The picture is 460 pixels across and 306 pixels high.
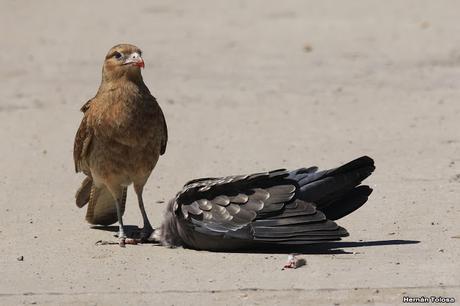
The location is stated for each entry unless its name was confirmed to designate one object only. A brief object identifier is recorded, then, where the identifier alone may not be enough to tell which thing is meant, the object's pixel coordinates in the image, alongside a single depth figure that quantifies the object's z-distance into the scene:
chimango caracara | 19.05
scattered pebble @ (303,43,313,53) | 35.29
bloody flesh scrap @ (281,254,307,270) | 16.77
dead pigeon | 17.47
